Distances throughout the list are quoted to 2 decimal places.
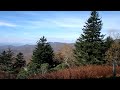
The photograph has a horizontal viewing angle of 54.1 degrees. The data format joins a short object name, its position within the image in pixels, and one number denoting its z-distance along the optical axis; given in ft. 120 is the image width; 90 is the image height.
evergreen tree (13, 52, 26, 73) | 96.25
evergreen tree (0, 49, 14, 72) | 86.00
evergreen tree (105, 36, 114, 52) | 69.85
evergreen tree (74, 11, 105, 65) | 58.81
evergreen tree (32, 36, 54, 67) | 69.11
